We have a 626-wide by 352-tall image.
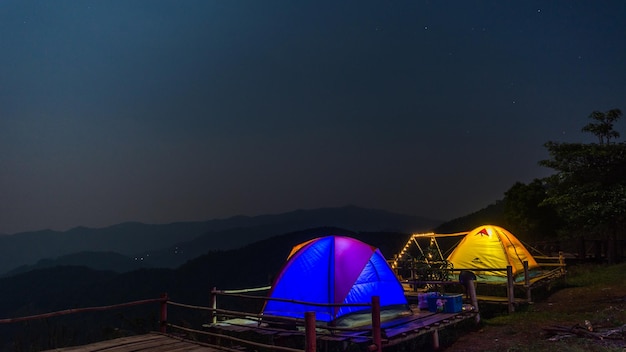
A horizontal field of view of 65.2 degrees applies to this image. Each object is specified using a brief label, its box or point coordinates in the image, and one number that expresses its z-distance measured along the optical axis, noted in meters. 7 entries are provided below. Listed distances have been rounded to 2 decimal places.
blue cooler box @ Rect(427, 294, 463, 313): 11.92
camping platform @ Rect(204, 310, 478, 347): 8.81
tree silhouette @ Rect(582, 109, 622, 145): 21.81
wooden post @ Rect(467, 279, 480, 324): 12.70
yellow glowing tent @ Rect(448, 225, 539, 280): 16.75
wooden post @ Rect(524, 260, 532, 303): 15.08
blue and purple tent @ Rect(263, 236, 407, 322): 10.81
